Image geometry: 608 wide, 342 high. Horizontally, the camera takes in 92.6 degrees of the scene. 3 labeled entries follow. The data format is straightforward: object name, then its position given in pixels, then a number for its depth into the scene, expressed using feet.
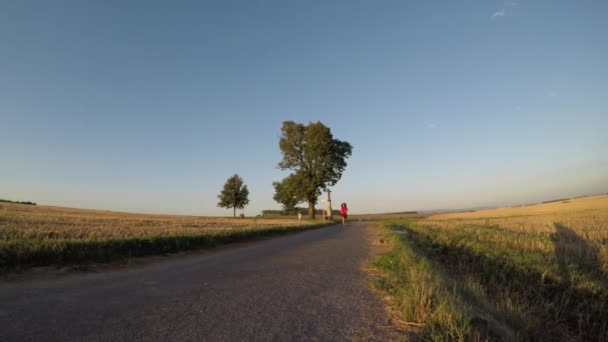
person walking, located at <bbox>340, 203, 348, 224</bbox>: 96.99
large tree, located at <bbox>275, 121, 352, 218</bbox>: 116.26
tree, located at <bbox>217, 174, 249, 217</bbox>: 209.56
